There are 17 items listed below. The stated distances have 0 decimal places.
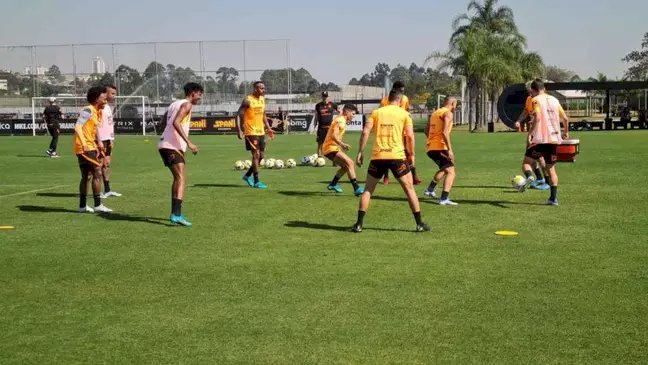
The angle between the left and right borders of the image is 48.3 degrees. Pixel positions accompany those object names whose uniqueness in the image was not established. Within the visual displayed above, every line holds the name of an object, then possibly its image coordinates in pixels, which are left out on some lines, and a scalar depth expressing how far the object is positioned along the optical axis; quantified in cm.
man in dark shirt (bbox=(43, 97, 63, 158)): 2438
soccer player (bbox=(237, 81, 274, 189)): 1450
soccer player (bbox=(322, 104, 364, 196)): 1253
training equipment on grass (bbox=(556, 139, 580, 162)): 1192
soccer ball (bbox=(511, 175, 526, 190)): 1313
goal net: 4547
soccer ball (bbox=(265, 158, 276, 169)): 1903
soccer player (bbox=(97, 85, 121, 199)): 1335
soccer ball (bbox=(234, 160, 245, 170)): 1891
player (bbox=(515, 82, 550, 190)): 1299
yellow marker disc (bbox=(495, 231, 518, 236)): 914
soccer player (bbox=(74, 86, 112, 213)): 1119
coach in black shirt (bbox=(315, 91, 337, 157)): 1828
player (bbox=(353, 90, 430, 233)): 919
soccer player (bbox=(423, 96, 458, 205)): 1189
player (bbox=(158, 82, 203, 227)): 995
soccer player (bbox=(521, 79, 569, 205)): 1182
